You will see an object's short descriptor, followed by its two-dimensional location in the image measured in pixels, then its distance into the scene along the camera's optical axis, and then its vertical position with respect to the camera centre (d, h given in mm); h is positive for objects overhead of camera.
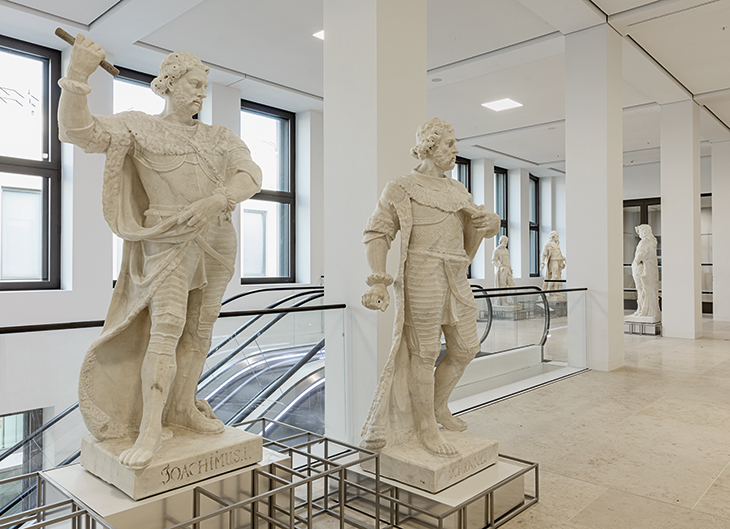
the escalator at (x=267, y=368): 3578 -636
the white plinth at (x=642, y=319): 10297 -893
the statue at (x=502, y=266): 13461 +143
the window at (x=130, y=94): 8250 +2731
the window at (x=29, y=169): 7102 +1355
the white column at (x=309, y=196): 10500 +1456
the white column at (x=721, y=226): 12000 +965
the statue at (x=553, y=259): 13906 +316
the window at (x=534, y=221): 18609 +1696
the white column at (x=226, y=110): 8859 +2613
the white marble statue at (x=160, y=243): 2293 +132
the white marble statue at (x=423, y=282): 2828 -47
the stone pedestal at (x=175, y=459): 2191 -775
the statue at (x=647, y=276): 10398 -90
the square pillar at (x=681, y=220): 9516 +874
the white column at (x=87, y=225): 7156 +641
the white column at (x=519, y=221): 17109 +1560
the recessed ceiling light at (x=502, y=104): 10117 +3071
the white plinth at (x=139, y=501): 2109 -879
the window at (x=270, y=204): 10148 +1287
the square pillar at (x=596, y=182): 6719 +1090
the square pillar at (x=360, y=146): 3832 +892
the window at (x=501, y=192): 17062 +2439
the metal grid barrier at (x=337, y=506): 2254 -1060
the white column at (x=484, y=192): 15320 +2202
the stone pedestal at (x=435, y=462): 2617 -923
